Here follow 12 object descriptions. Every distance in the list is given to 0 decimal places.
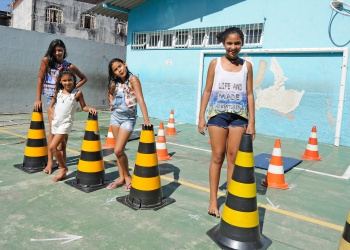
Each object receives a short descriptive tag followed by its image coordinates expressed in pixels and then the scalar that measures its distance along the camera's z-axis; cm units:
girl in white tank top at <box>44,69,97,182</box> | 412
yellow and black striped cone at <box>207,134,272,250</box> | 265
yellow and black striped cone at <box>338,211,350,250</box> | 211
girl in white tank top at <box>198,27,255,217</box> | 308
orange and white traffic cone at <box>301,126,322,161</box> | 635
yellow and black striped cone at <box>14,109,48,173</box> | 464
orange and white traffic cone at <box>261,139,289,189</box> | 445
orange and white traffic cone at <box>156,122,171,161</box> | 570
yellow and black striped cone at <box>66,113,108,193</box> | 398
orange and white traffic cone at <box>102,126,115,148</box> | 654
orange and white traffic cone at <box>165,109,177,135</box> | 845
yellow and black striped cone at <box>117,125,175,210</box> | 342
